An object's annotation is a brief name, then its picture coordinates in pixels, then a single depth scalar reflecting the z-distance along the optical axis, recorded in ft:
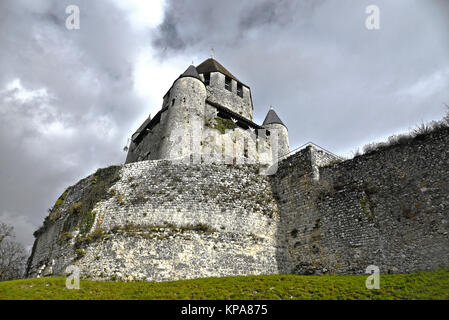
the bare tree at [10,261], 85.46
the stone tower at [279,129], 91.86
